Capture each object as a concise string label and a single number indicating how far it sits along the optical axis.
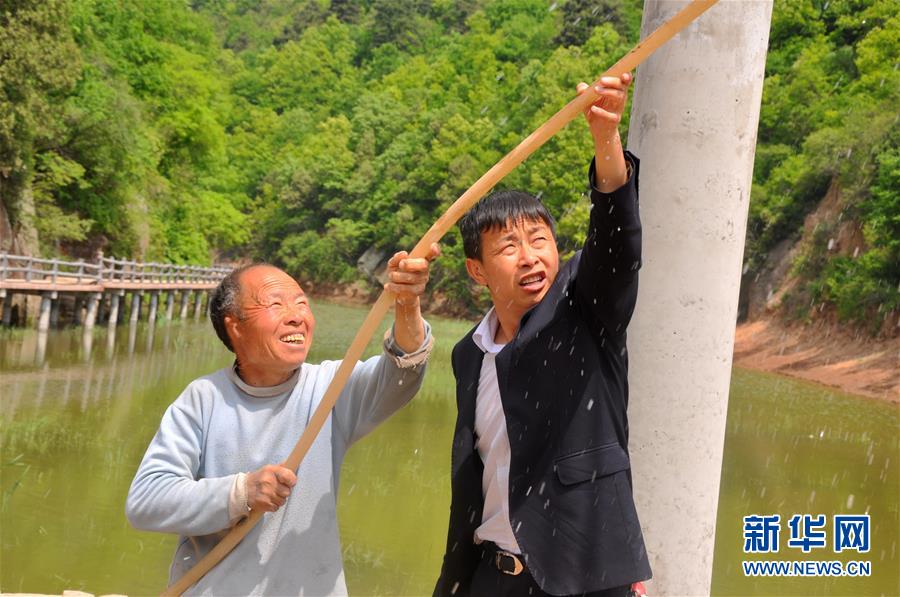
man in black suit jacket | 2.28
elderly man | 2.33
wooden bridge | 22.38
